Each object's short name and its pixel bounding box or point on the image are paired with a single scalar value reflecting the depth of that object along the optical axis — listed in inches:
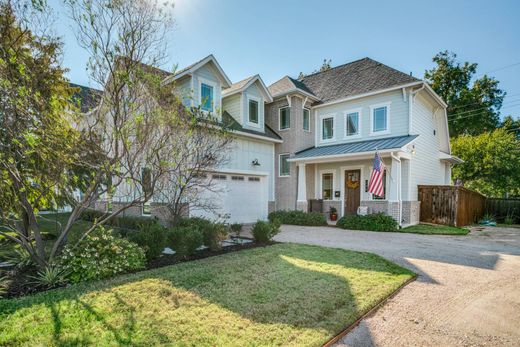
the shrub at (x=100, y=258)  183.6
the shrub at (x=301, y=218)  511.5
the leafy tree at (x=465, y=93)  1075.3
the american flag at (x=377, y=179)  426.0
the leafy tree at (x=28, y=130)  176.2
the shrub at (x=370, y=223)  445.4
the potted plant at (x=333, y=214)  569.5
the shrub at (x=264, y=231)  312.0
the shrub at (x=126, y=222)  425.6
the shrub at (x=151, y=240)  226.8
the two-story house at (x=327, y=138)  483.8
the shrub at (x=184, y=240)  236.0
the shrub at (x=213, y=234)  268.2
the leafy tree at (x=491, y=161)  784.3
